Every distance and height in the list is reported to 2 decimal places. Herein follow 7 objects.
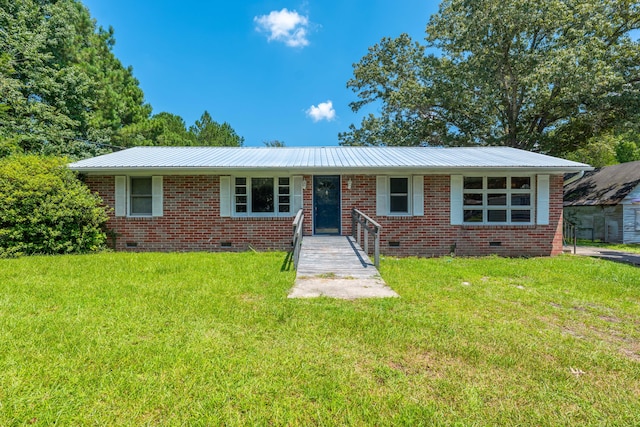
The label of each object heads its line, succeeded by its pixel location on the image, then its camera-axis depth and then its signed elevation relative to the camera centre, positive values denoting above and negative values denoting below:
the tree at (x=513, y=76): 14.00 +7.01
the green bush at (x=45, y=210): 8.33 +0.03
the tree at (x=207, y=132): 30.48 +8.01
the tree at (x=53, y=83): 14.39 +6.59
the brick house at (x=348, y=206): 9.50 +0.19
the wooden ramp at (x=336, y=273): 5.15 -1.24
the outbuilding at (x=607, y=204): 14.38 +0.45
